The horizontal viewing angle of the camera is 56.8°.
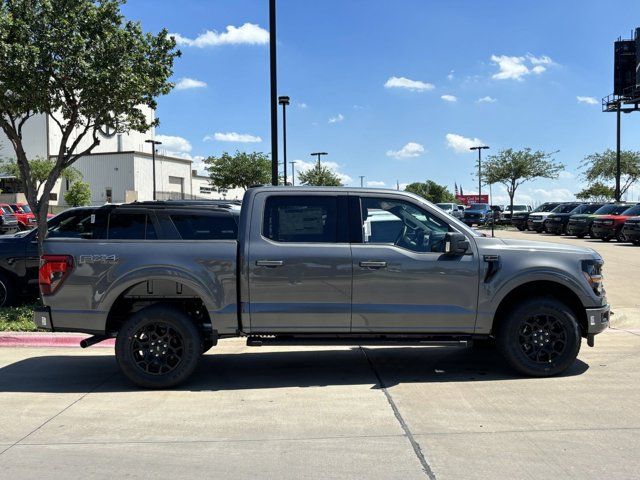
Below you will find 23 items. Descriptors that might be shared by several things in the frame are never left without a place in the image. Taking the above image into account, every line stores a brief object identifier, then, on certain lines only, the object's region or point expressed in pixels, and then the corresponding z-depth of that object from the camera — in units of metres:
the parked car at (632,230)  22.81
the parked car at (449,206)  42.97
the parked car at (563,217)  30.48
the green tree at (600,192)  62.78
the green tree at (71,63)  9.17
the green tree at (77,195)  56.53
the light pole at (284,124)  24.33
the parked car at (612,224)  25.44
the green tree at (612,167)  48.56
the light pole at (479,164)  49.12
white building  67.69
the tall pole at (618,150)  37.75
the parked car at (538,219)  34.47
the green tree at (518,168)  46.34
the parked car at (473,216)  40.72
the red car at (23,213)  29.58
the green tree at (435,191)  90.38
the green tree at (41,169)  49.91
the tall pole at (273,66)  11.86
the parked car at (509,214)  42.75
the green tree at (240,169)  49.03
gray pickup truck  5.81
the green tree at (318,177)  58.44
